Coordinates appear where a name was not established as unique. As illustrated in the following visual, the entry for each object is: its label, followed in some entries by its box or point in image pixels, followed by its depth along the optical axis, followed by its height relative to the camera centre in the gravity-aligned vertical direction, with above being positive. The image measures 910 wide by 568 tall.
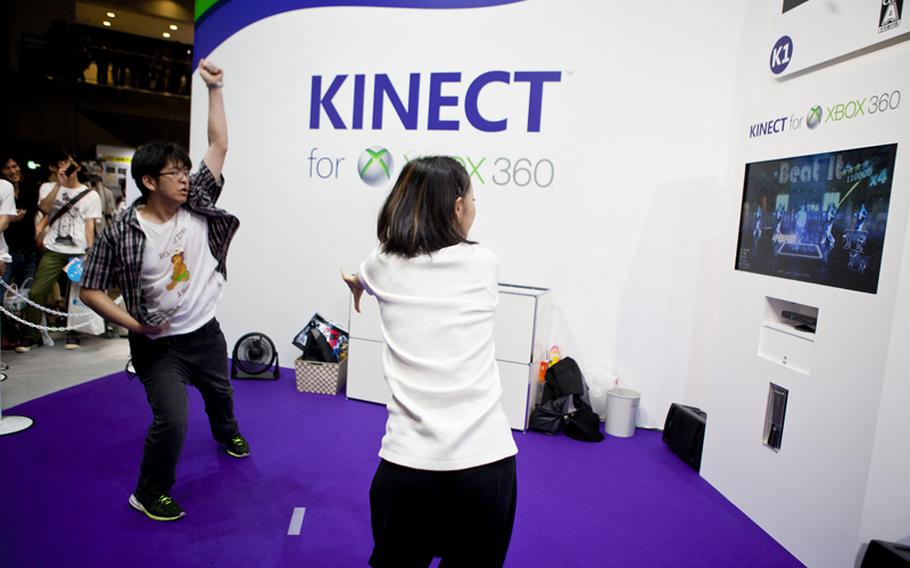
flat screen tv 2.26 +0.23
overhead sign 2.24 +1.05
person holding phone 5.06 -0.14
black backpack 3.79 -1.11
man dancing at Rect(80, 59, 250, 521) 2.34 -0.26
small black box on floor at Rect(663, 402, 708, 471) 3.42 -1.11
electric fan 4.65 -1.10
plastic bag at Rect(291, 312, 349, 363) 4.44 -0.89
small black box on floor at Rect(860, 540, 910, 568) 1.92 -0.99
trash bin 3.85 -1.10
